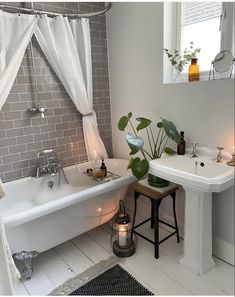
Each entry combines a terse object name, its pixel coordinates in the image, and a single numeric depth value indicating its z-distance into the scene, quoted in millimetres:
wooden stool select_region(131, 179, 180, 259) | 2037
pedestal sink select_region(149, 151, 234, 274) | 1811
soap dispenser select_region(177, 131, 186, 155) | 2092
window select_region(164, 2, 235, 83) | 1877
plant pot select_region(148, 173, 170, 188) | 2127
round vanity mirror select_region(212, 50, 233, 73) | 1815
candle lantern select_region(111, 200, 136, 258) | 2154
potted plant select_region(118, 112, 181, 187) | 1999
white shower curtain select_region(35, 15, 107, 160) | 2393
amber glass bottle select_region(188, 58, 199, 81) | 2037
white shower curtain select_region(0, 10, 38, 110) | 2168
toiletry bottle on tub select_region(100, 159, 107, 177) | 2552
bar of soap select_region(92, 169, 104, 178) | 2508
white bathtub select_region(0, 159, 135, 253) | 1818
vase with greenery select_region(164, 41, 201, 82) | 2111
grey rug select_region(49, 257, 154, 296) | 1793
